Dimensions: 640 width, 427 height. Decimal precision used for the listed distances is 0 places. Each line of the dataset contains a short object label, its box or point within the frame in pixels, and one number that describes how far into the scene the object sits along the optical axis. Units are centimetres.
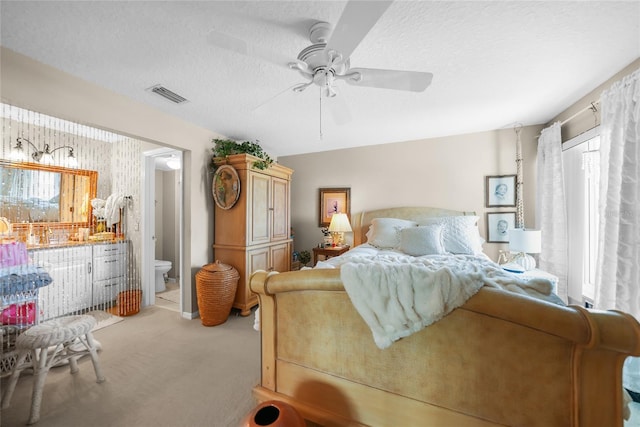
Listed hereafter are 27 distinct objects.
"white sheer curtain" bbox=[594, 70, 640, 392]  170
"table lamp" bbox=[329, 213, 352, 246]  365
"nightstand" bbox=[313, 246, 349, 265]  360
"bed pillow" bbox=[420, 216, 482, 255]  284
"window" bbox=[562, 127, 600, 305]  246
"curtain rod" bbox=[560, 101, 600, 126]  226
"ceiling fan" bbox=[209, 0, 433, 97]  113
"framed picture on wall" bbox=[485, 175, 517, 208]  338
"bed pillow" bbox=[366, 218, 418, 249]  310
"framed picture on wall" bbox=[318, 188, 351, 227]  411
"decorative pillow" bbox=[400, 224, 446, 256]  271
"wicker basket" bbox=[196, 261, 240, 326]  275
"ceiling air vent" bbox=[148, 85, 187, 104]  215
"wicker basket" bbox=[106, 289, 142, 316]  299
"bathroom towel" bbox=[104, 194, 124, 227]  318
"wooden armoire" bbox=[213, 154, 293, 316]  305
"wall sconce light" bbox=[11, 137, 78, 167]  215
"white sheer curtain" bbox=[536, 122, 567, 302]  268
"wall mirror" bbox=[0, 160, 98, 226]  199
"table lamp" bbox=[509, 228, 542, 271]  251
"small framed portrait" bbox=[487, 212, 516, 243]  340
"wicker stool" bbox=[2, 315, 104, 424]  154
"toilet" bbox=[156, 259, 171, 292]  387
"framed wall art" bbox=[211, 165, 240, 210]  306
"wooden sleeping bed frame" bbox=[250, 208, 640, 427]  91
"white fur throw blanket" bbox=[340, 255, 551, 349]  106
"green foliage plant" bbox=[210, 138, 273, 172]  316
